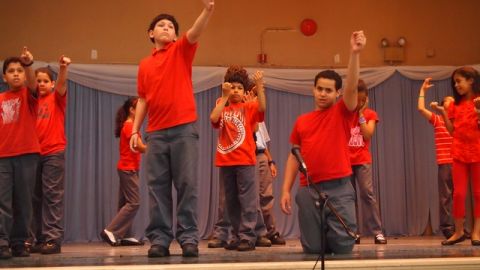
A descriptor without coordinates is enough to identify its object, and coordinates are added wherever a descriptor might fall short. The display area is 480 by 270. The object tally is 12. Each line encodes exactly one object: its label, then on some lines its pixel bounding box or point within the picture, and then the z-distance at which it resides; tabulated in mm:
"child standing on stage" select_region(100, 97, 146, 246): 6207
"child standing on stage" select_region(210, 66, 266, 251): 4695
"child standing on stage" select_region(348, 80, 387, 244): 5832
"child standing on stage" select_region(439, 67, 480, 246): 5051
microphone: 3398
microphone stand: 3139
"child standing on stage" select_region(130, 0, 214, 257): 3910
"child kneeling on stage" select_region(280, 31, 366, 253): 4066
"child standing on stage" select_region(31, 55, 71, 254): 4641
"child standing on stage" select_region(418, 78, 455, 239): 6477
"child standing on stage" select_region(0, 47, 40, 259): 4090
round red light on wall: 8250
